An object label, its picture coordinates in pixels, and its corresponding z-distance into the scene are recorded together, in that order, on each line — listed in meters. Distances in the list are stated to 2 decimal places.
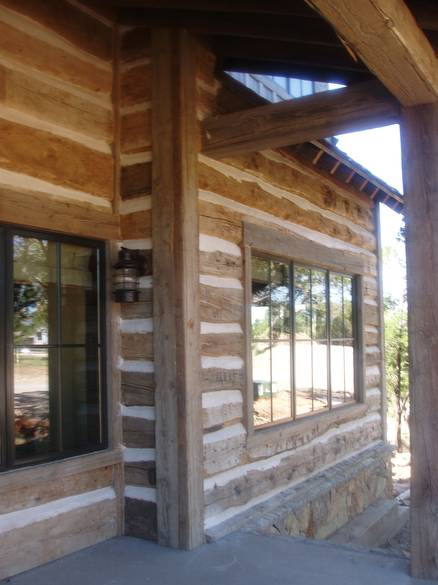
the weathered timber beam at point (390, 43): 2.80
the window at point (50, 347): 3.76
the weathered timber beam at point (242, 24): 4.10
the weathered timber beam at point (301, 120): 3.93
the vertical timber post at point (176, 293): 4.16
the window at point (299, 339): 5.52
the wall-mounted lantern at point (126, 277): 4.24
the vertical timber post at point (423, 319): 3.59
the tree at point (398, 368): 14.32
